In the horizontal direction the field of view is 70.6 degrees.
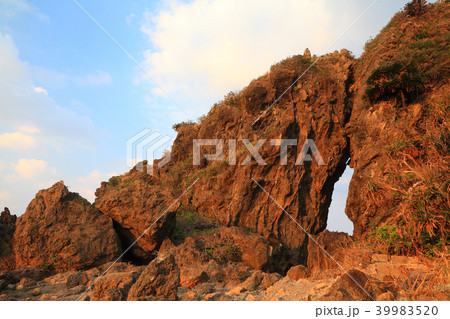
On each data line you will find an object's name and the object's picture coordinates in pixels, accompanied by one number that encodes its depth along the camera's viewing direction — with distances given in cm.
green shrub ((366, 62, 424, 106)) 1531
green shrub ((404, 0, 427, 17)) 1928
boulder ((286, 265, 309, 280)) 867
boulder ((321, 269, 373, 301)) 475
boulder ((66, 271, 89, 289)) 949
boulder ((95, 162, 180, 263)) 1308
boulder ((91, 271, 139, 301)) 607
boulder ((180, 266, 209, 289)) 996
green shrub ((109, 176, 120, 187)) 2114
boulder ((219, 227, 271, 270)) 1348
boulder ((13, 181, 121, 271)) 1195
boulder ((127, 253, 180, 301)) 590
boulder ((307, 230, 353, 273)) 1427
